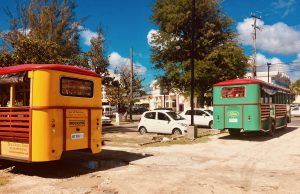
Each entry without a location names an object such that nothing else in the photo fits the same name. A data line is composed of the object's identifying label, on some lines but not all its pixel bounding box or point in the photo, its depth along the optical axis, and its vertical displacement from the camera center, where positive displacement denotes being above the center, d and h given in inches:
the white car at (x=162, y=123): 596.2 -40.5
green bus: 519.6 +1.6
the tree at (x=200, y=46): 1031.4 +256.8
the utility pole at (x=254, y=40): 1157.1 +322.1
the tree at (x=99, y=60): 1042.9 +190.2
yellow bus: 259.1 -6.5
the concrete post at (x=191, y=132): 542.5 -56.3
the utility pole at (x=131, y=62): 1157.2 +203.2
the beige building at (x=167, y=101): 2324.9 +52.7
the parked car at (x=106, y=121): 973.5 -58.5
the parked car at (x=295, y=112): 1399.2 -33.6
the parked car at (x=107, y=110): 1635.1 -28.6
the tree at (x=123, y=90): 1445.2 +97.1
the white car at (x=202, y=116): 792.5 -32.1
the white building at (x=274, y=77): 2832.9 +339.3
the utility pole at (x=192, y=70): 558.6 +79.4
